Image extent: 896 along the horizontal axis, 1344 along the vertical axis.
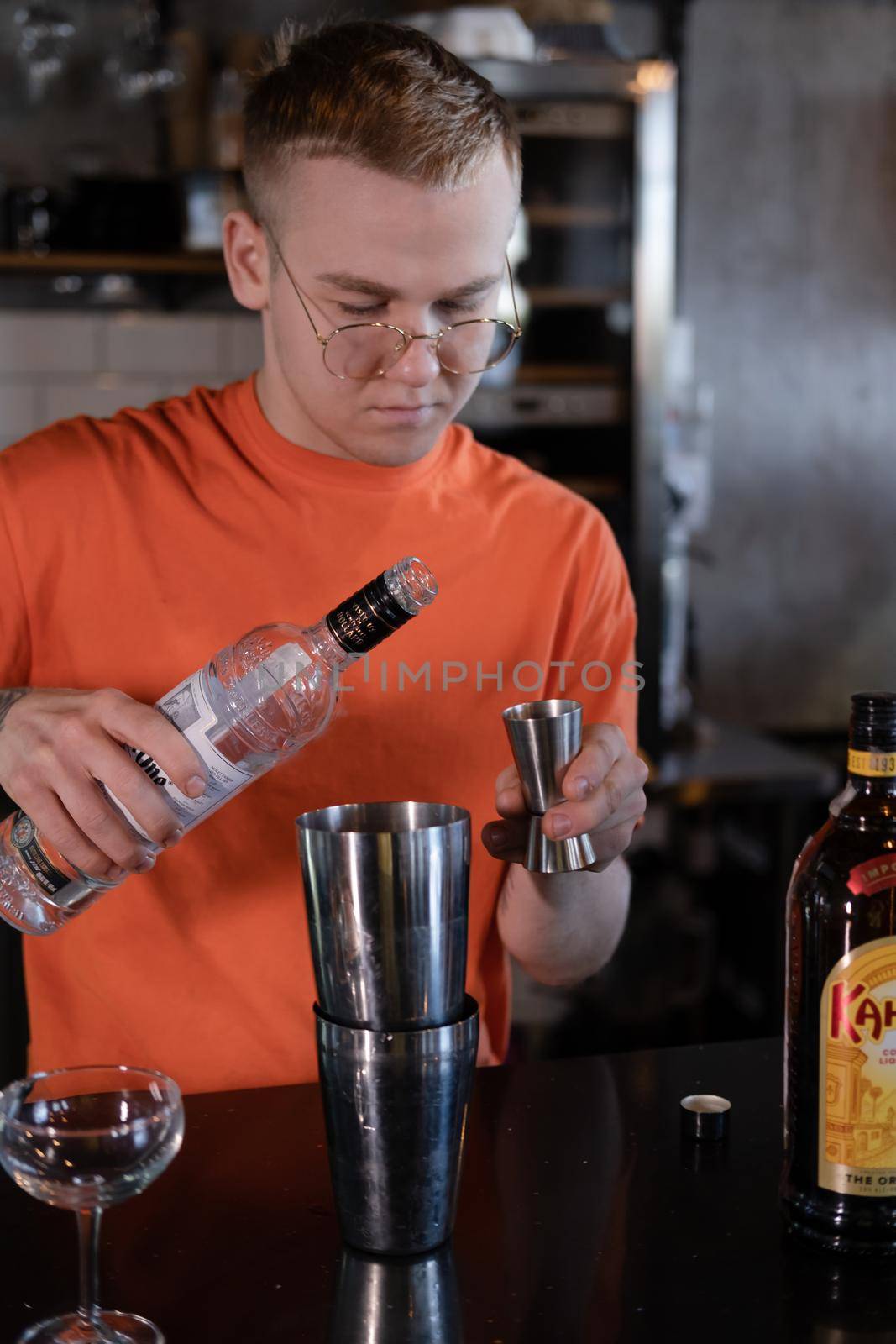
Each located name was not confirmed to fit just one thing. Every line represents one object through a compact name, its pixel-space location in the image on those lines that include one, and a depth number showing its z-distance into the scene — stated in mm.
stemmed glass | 726
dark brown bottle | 804
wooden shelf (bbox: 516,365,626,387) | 3102
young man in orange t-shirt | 1164
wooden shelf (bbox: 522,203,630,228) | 3078
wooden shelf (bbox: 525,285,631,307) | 3064
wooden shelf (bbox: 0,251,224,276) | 2939
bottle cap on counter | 982
